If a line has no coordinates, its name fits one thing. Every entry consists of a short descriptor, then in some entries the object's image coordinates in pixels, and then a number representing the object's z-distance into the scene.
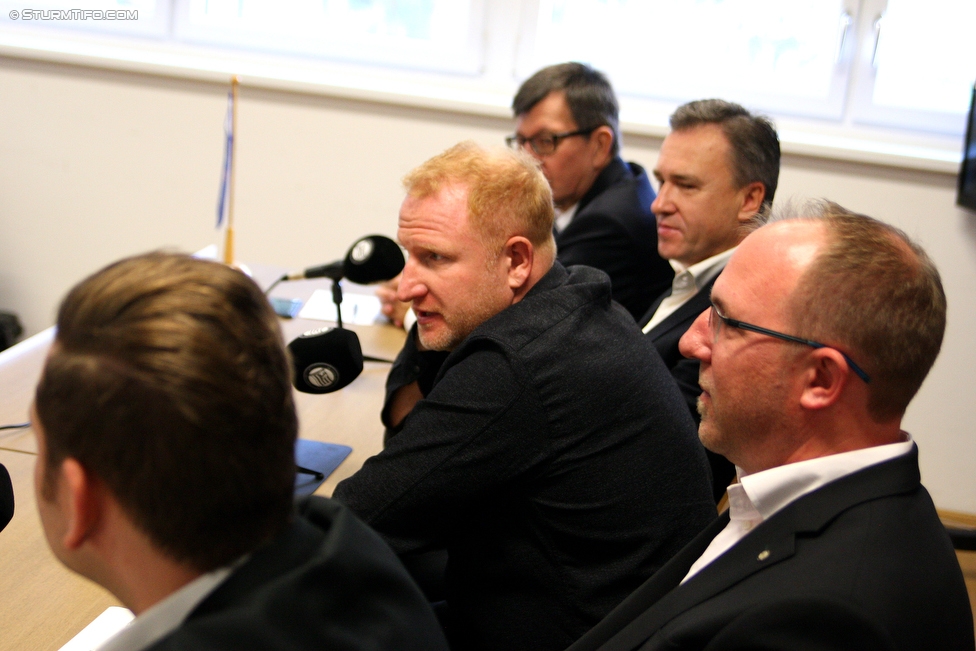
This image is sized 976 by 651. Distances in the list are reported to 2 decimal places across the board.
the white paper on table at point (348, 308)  2.85
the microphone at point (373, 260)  2.29
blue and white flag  2.93
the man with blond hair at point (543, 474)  1.44
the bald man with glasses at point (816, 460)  0.97
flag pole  2.84
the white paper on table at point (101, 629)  1.25
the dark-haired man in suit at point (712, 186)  2.53
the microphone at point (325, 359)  1.83
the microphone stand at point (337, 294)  2.43
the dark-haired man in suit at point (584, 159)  2.91
